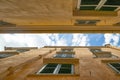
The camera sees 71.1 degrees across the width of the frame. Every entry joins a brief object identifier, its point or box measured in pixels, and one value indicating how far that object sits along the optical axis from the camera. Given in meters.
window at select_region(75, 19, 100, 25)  5.80
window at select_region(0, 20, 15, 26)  6.05
